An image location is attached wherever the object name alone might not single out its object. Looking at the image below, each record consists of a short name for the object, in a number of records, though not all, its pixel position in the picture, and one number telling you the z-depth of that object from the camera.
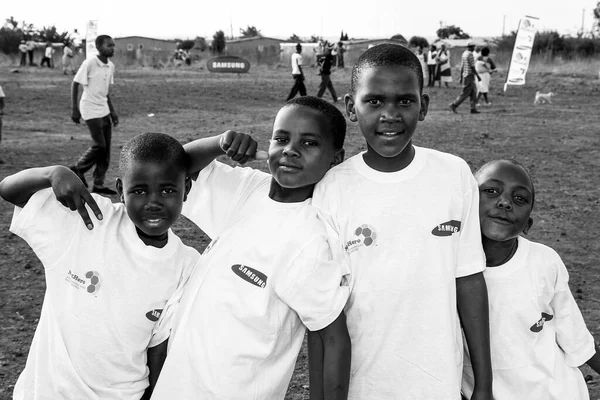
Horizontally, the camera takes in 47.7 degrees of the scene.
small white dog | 17.61
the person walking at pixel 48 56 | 31.71
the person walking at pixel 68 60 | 28.22
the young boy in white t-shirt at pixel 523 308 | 2.33
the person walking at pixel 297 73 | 17.36
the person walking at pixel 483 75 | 17.26
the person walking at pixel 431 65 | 23.31
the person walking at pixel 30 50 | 33.16
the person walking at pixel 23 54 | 32.44
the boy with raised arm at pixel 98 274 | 2.19
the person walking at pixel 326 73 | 17.17
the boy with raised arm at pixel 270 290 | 1.98
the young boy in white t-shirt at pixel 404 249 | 2.06
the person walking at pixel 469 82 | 15.55
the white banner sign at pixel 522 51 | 18.91
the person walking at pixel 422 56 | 24.17
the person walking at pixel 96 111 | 7.60
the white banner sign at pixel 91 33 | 22.27
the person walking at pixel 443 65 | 22.66
